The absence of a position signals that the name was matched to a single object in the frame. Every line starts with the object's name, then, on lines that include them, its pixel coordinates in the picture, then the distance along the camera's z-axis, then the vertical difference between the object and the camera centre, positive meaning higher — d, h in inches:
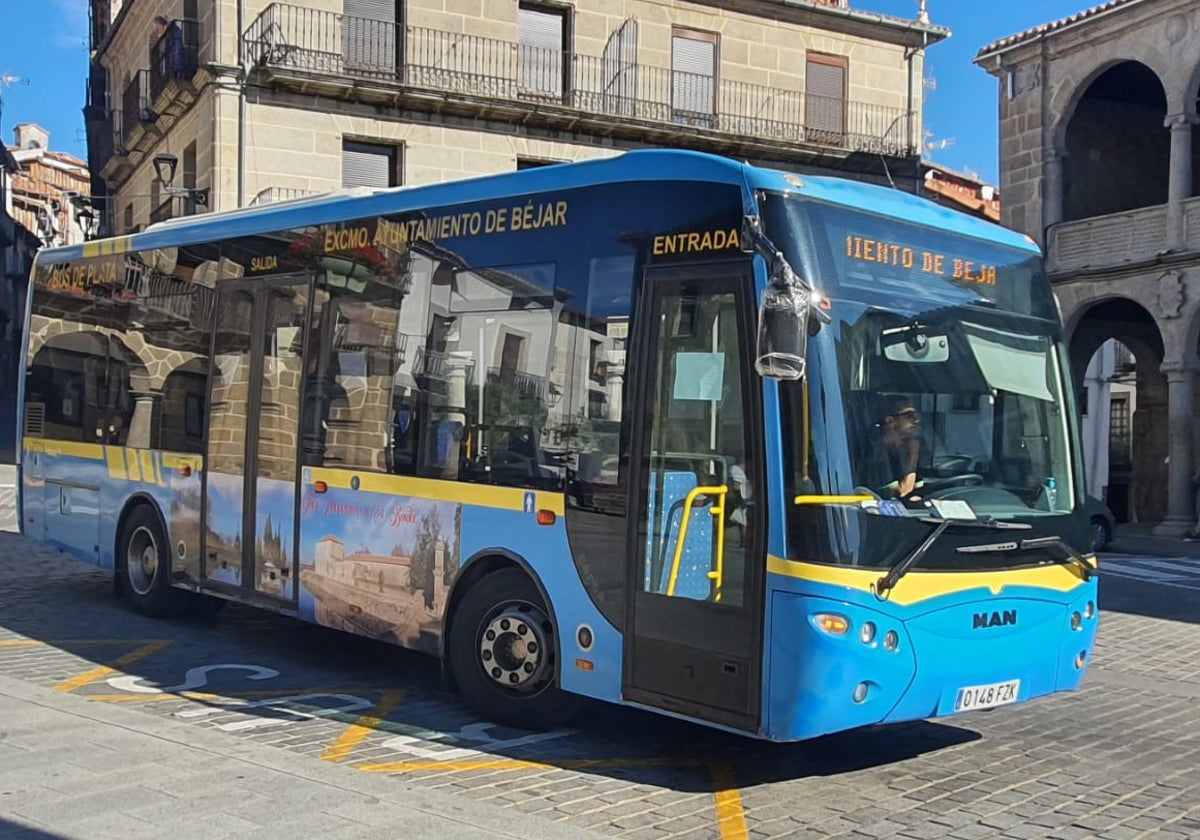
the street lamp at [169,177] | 913.5 +191.3
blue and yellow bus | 228.4 -3.0
